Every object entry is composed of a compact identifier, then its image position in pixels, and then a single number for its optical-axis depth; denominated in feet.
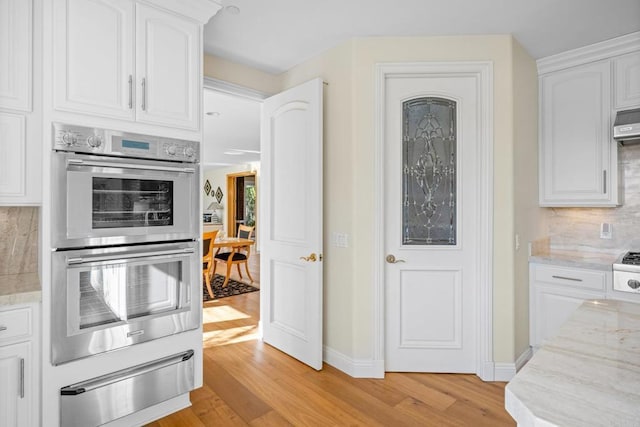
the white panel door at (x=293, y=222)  9.00
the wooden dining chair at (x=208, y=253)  16.13
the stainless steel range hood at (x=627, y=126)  8.06
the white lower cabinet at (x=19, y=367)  5.24
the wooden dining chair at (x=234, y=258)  18.94
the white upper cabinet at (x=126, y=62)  5.64
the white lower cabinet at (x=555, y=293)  8.61
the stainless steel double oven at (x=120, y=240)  5.60
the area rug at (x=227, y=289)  16.76
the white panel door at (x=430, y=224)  8.76
